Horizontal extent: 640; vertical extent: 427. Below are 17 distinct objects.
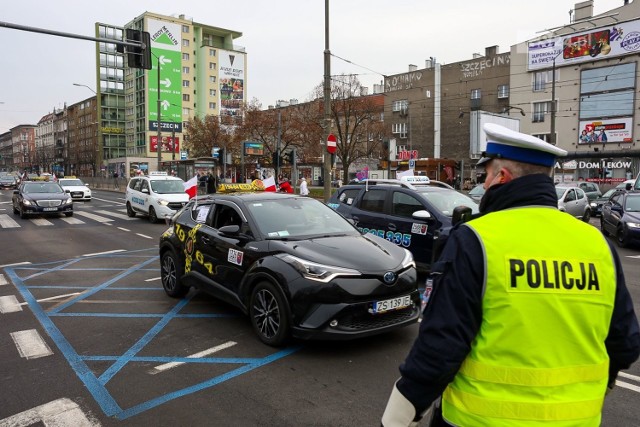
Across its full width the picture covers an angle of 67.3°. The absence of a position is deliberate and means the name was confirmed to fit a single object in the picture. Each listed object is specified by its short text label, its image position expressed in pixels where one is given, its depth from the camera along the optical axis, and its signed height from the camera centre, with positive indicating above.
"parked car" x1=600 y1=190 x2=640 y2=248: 12.15 -1.16
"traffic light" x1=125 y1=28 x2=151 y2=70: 14.83 +3.76
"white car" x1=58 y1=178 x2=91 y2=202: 30.17 -1.04
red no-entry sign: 15.99 +0.99
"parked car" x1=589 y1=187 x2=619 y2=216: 20.40 -1.32
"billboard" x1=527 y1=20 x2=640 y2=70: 39.25 +11.13
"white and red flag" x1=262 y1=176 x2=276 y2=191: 15.57 -0.34
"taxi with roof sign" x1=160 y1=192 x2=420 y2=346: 4.68 -1.02
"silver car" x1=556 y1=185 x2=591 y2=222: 17.52 -1.01
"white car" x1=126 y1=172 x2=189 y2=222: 17.88 -0.88
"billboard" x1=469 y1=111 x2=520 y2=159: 20.03 +2.44
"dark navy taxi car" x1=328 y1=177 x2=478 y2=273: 8.17 -0.65
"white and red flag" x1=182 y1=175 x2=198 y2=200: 12.53 -0.35
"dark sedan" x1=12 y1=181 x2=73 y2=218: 18.91 -1.04
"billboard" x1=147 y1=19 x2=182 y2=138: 85.62 +18.09
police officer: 1.62 -0.51
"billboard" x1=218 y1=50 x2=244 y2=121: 95.25 +19.47
